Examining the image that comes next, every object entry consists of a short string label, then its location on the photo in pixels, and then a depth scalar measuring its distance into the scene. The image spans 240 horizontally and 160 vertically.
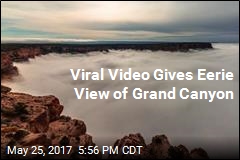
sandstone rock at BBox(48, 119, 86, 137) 22.39
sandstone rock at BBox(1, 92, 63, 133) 21.08
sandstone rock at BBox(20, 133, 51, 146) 18.14
